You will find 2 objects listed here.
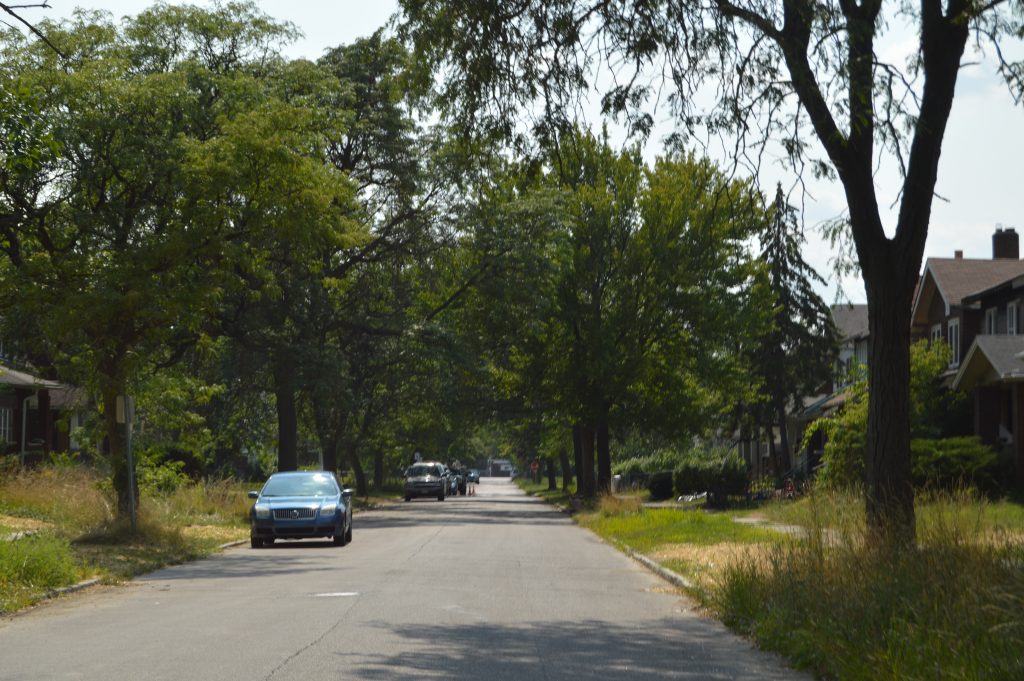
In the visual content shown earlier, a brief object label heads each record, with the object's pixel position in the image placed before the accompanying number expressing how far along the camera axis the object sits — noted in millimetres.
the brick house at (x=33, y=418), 51938
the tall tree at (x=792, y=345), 59062
